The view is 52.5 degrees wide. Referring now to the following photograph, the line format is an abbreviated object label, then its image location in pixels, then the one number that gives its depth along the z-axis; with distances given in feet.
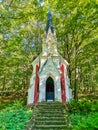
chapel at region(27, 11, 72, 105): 29.39
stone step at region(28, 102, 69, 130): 17.29
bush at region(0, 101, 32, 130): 16.56
